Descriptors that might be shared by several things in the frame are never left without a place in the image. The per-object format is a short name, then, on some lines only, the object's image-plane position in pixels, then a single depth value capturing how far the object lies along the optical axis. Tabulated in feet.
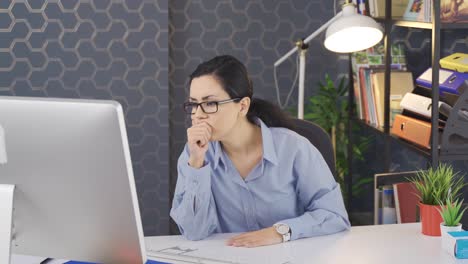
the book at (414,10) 9.87
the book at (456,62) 9.30
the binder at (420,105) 9.23
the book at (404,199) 10.16
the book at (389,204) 10.39
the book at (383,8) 11.16
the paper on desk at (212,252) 6.11
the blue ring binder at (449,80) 9.14
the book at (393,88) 11.07
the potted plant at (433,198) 6.82
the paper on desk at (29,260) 6.11
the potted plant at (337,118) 12.96
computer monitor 4.43
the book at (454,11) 9.30
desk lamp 9.67
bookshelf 9.05
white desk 6.16
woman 7.08
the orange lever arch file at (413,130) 9.43
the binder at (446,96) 9.16
